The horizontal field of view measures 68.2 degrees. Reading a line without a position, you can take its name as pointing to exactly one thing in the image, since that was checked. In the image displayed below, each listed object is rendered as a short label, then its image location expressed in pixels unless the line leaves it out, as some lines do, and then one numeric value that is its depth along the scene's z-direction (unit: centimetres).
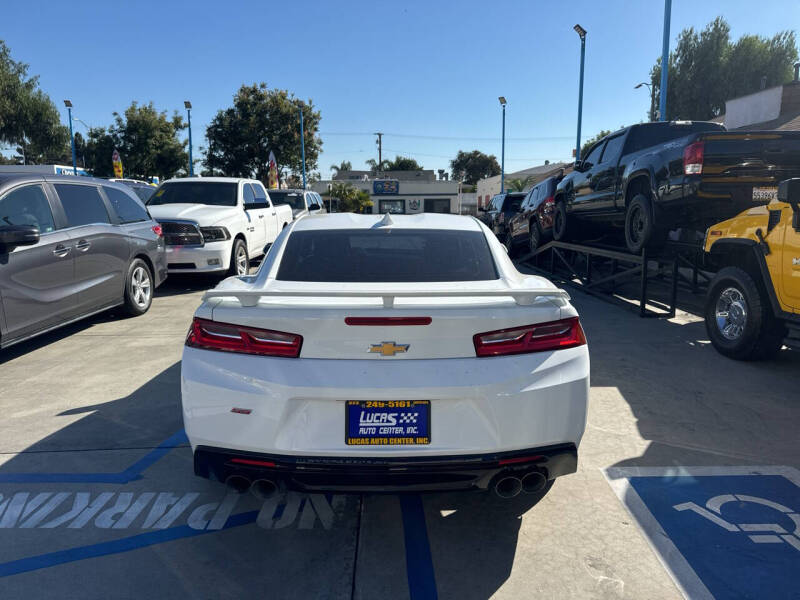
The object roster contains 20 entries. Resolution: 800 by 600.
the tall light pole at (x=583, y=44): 2339
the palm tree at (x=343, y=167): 10491
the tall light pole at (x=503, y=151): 4100
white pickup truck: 1029
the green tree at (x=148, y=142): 4291
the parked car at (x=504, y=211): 1895
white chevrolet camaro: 253
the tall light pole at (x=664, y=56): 1616
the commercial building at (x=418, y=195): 6400
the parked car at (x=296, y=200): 1756
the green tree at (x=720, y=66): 4372
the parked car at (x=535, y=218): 1307
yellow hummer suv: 522
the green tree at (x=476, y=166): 10288
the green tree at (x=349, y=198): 5428
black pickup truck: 641
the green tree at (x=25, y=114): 3816
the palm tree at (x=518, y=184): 5696
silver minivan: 555
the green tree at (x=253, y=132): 4272
